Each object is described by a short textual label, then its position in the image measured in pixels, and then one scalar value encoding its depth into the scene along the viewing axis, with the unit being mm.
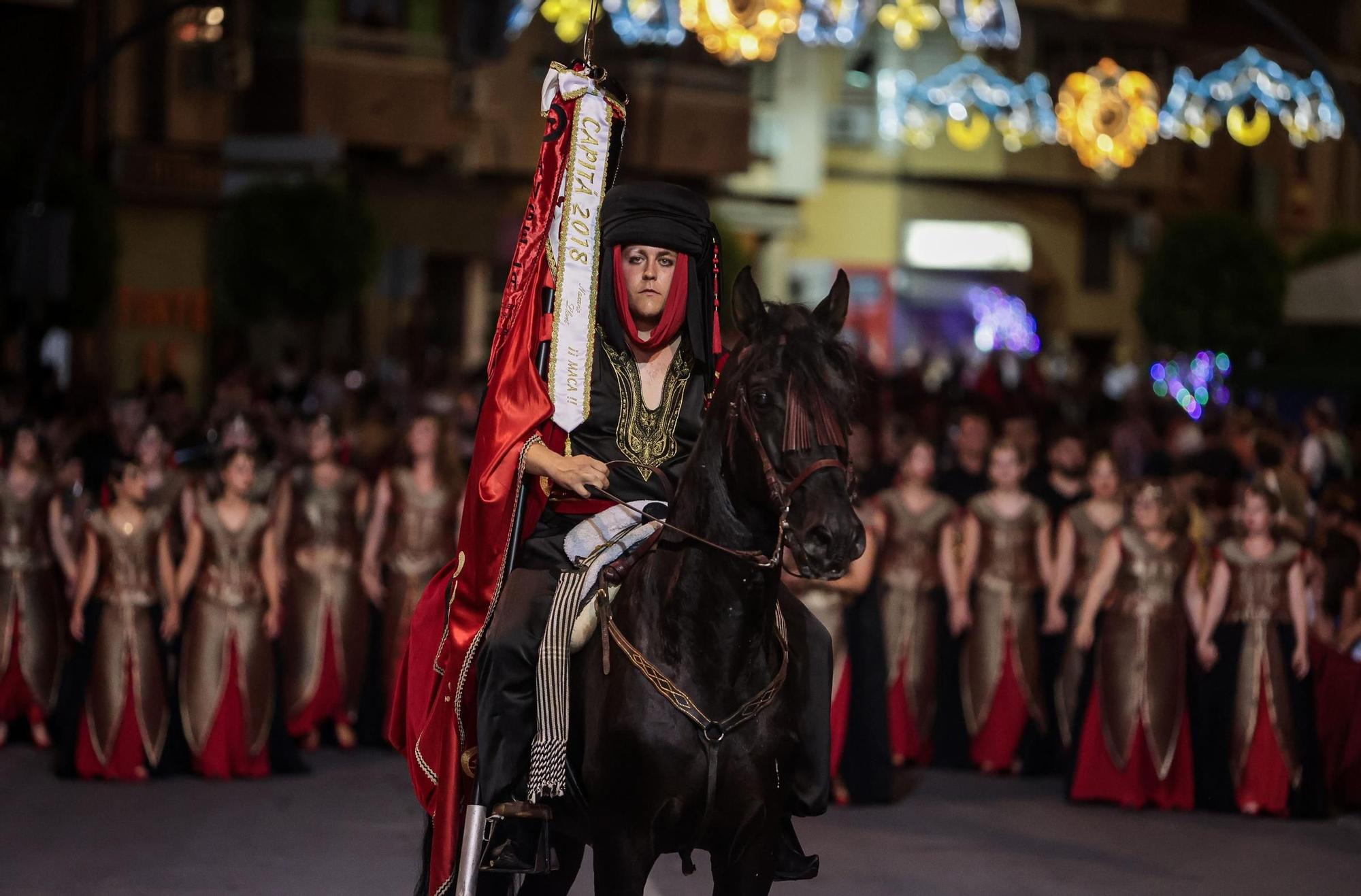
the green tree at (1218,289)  30781
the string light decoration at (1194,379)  30703
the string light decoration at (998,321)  39812
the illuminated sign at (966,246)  40344
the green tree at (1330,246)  32844
